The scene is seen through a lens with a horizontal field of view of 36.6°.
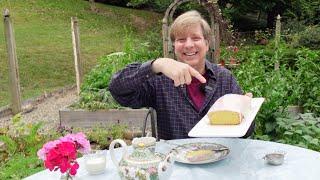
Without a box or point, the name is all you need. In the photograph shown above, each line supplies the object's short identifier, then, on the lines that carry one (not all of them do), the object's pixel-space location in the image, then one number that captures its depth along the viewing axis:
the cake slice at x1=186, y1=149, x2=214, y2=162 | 1.88
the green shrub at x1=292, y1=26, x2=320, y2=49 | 9.02
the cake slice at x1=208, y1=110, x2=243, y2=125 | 1.77
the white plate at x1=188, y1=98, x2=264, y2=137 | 1.67
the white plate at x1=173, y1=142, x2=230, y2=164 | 1.87
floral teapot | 1.55
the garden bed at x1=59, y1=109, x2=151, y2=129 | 5.20
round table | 1.75
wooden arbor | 5.53
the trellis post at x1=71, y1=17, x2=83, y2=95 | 7.02
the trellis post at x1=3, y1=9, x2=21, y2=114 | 5.91
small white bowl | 1.83
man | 2.24
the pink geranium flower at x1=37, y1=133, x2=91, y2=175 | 1.48
